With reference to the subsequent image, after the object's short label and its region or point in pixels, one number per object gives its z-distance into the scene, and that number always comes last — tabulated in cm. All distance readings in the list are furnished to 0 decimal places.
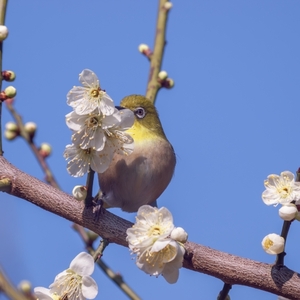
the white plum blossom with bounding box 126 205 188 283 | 516
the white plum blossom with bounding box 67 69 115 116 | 538
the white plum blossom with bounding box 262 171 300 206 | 545
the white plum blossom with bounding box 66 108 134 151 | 545
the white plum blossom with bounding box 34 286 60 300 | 518
